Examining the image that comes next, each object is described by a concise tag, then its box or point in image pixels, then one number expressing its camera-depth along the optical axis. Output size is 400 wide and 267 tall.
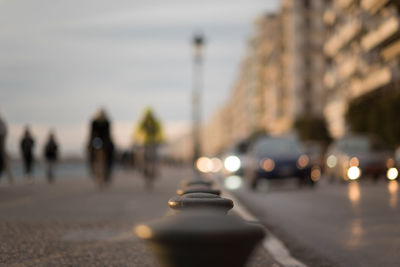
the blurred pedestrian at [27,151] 26.46
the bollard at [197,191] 5.18
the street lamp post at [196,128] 33.64
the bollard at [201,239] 2.97
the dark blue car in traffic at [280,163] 21.69
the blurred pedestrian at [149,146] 20.86
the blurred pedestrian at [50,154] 27.55
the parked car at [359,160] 25.05
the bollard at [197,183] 6.48
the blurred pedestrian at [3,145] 15.18
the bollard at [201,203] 4.14
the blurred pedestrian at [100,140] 18.58
